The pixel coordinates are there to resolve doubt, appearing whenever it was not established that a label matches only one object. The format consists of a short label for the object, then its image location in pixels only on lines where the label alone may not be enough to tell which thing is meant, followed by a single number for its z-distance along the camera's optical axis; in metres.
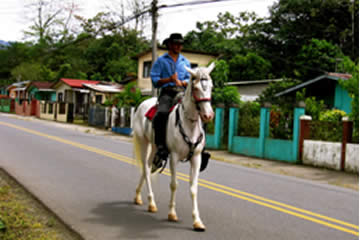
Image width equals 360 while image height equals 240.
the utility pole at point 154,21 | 20.41
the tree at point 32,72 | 58.59
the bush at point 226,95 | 22.41
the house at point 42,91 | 49.75
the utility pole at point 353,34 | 36.50
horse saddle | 6.14
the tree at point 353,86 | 12.28
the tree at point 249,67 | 40.66
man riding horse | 5.95
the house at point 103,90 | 35.47
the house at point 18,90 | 57.44
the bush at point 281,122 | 14.48
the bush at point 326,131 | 12.79
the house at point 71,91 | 42.78
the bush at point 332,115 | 16.03
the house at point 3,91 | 75.50
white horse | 5.02
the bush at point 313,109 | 16.00
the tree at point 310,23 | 38.19
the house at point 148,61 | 35.34
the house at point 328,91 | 21.00
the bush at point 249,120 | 15.80
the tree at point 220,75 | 23.13
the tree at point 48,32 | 63.97
